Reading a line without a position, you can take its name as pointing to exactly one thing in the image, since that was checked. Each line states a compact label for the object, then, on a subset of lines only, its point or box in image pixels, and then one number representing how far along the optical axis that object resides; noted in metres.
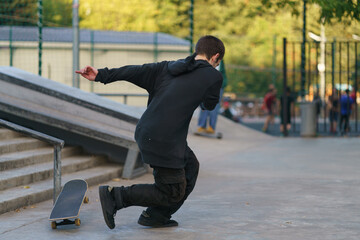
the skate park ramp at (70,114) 19.08
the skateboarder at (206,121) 30.98
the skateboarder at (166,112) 11.43
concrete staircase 14.39
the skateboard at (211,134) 31.19
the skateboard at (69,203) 11.97
